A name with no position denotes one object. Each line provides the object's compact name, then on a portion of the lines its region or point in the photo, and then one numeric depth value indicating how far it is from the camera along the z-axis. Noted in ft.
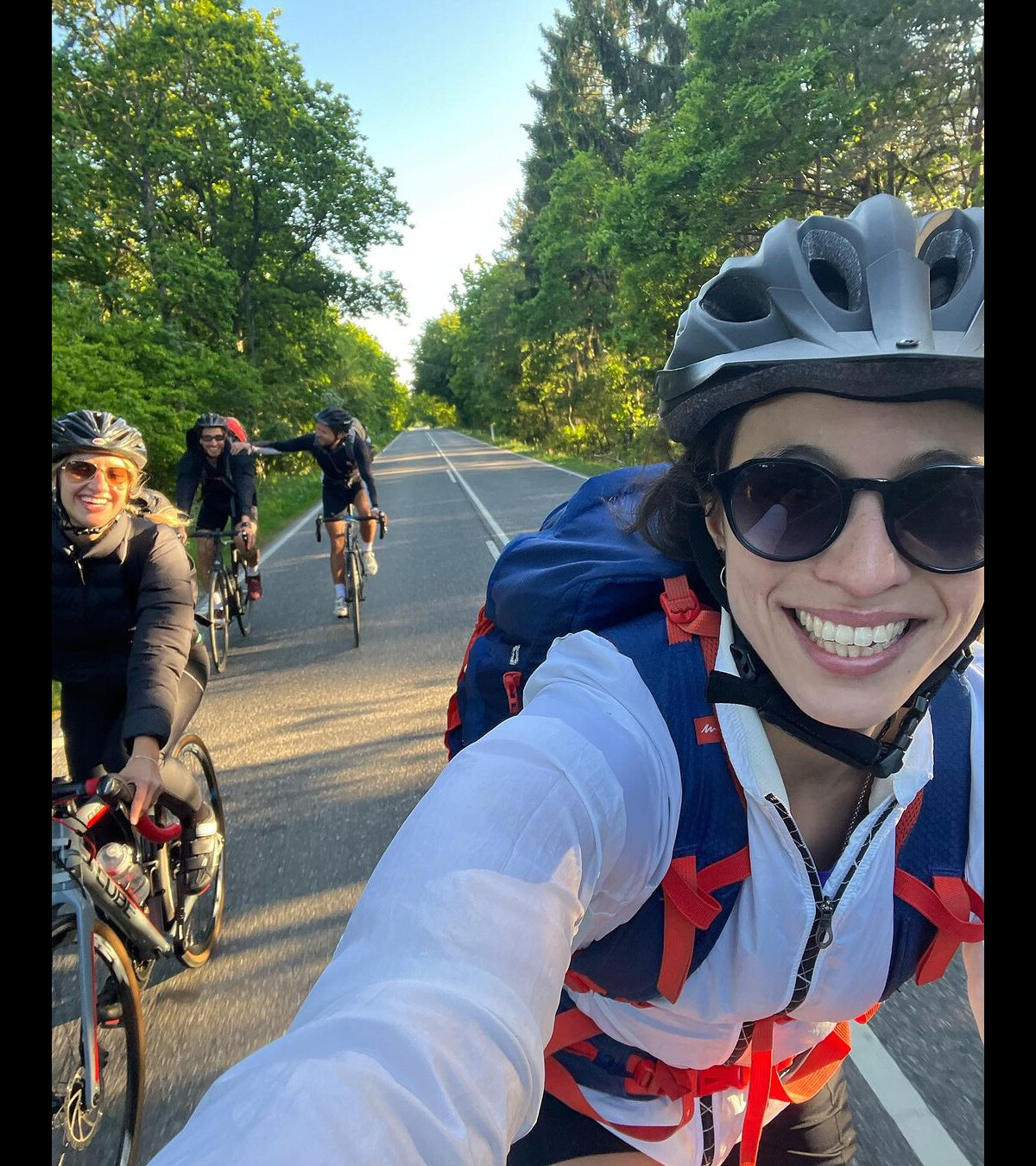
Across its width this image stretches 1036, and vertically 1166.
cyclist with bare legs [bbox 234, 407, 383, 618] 25.04
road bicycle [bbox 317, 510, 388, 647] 24.44
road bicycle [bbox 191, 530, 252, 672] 21.85
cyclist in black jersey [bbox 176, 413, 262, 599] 21.98
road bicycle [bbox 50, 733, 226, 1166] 6.38
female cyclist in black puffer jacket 8.36
